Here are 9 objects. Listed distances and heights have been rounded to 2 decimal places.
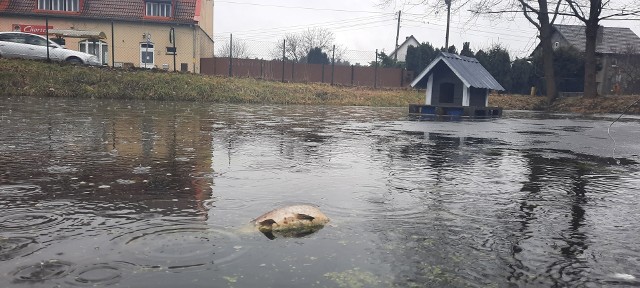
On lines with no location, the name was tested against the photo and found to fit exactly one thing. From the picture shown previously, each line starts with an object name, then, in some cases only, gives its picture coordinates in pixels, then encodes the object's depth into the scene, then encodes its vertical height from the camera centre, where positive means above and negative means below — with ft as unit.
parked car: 71.56 +6.32
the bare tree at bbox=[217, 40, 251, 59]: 208.46 +20.79
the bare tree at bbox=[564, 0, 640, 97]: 81.21 +13.66
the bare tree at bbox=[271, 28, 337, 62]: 266.16 +31.69
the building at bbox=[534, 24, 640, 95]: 116.88 +15.24
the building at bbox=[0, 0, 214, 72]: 111.75 +16.30
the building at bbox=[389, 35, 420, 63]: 247.50 +28.84
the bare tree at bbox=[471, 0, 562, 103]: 90.02 +14.58
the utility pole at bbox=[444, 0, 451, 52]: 116.47 +20.25
